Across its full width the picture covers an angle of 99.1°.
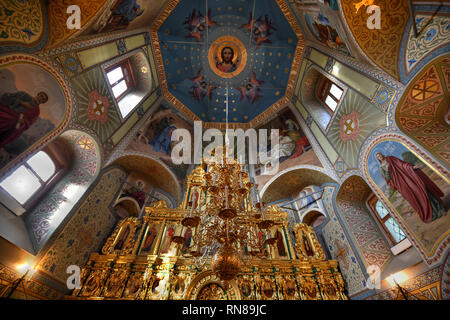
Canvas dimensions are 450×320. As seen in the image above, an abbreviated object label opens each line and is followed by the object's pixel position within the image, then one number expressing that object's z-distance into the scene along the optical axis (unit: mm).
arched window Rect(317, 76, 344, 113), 8812
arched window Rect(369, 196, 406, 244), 6258
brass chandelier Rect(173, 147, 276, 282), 3760
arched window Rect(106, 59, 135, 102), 8408
